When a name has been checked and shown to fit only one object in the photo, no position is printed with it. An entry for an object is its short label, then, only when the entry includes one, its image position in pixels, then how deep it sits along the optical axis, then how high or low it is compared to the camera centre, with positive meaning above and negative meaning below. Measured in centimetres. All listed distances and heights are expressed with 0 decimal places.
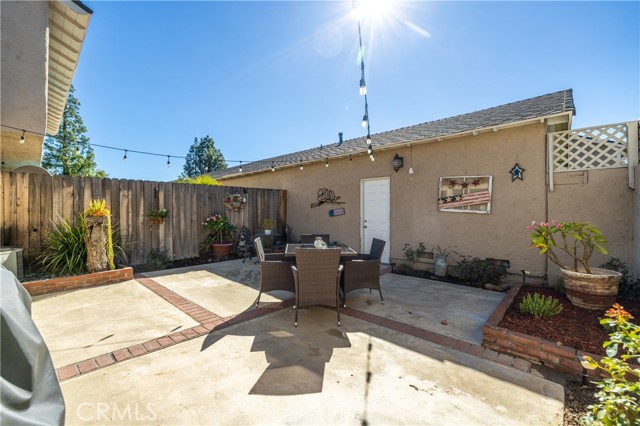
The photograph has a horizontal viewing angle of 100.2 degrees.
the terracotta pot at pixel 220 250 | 755 -106
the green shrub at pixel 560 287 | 438 -127
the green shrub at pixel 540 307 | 328 -121
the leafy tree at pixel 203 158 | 3391 +701
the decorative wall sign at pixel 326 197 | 841 +47
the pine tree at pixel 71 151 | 1999 +482
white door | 722 +2
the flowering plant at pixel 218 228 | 771 -45
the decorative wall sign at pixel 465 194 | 568 +38
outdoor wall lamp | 682 +126
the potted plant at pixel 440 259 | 588 -106
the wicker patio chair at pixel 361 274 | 412 -97
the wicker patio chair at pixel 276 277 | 387 -94
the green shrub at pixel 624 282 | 400 -111
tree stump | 498 -56
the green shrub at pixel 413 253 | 645 -101
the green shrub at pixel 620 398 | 127 -93
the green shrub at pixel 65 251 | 495 -72
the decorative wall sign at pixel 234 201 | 831 +36
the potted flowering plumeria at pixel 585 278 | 336 -87
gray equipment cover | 101 -68
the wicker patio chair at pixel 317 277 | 340 -85
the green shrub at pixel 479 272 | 516 -121
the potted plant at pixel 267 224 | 924 -41
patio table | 428 -67
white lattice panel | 444 +109
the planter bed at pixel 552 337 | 251 -131
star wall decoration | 525 +77
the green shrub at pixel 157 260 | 639 -114
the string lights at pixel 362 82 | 392 +219
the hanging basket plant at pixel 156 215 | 671 -6
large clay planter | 335 -100
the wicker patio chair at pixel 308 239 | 597 -60
